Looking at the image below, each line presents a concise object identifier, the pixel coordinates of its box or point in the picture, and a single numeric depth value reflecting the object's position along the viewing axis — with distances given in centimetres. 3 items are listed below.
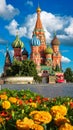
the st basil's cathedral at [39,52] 8612
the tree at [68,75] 8562
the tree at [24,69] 5900
